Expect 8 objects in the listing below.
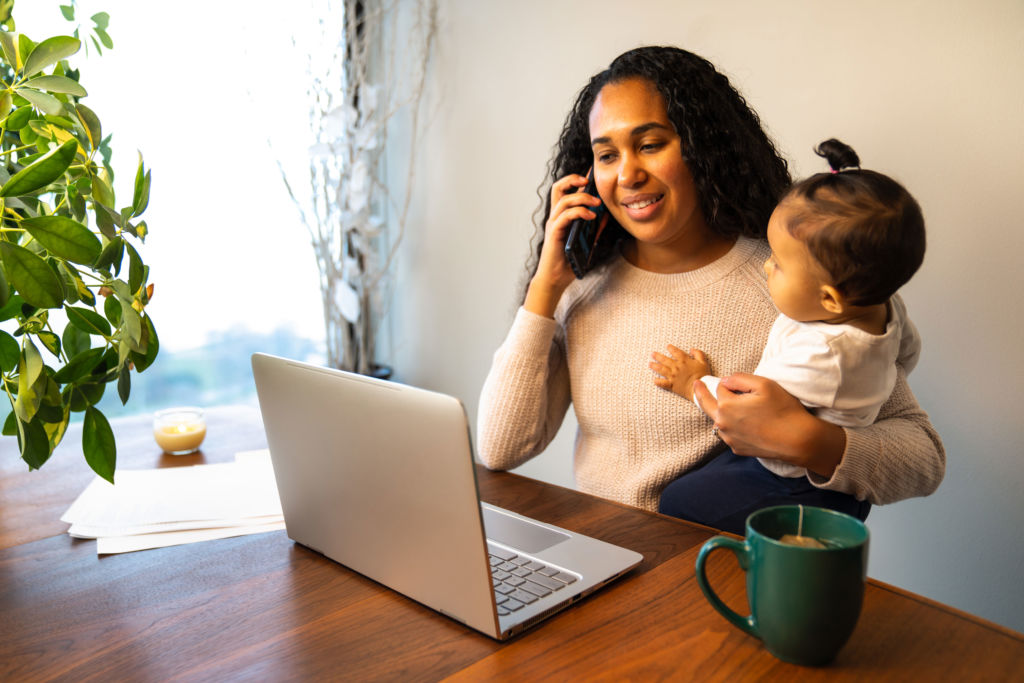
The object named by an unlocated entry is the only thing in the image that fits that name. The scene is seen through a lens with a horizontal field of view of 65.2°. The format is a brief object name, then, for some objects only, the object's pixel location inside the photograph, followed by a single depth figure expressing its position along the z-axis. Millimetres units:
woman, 1287
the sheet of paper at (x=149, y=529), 1005
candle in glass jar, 1365
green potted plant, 617
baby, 952
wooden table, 675
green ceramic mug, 604
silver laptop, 718
